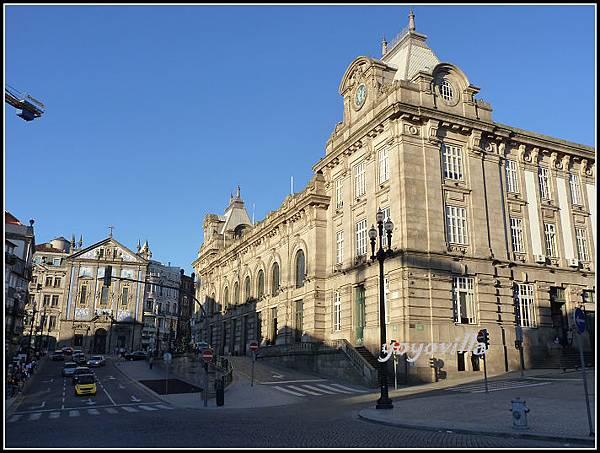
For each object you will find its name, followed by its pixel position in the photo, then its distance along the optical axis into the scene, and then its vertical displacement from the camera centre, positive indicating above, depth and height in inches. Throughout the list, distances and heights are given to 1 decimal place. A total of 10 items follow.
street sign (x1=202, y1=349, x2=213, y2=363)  1112.6 -8.8
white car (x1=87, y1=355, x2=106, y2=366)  2247.8 -50.6
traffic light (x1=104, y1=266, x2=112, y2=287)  1153.0 +157.9
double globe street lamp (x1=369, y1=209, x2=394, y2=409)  761.6 +58.4
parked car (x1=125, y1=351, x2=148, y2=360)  2746.1 -29.3
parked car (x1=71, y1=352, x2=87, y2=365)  2375.6 -40.9
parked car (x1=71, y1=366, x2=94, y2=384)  1647.4 -65.4
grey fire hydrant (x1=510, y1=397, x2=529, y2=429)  540.1 -60.9
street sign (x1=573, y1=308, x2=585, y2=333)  495.5 +31.0
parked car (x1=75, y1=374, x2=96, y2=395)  1313.6 -88.4
